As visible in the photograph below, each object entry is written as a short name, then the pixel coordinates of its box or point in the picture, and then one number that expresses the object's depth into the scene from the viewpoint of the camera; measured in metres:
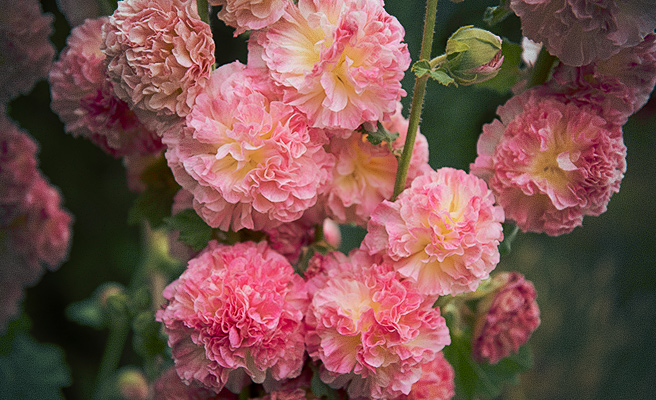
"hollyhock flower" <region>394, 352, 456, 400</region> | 0.46
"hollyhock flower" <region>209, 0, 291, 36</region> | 0.38
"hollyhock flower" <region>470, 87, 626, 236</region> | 0.41
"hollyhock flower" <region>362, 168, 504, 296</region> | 0.38
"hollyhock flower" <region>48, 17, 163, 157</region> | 0.48
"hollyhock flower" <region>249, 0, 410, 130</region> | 0.36
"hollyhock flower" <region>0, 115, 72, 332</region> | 0.63
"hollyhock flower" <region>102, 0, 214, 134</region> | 0.39
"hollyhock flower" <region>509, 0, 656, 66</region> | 0.38
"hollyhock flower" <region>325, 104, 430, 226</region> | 0.44
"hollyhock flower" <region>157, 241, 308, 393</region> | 0.39
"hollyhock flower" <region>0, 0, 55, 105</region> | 0.56
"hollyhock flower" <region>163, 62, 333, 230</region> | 0.38
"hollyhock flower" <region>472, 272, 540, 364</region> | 0.53
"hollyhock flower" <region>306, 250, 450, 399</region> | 0.39
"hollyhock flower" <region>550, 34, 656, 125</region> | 0.42
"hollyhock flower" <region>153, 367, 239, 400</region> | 0.48
